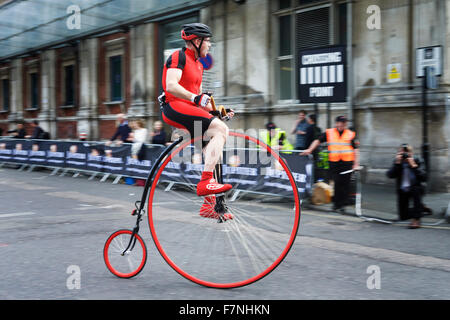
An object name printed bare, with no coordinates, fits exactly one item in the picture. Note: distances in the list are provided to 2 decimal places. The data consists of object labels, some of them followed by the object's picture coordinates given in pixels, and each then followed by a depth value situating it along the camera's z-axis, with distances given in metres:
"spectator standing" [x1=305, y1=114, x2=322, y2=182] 12.74
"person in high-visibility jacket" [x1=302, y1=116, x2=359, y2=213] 10.35
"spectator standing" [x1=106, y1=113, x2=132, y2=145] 16.11
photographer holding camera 8.95
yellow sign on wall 13.35
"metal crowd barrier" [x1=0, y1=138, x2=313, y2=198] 14.56
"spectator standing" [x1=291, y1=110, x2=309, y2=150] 13.63
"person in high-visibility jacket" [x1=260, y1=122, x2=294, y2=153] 12.85
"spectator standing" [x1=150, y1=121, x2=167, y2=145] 14.98
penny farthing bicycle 4.53
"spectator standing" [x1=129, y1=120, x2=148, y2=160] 15.09
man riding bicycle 4.46
